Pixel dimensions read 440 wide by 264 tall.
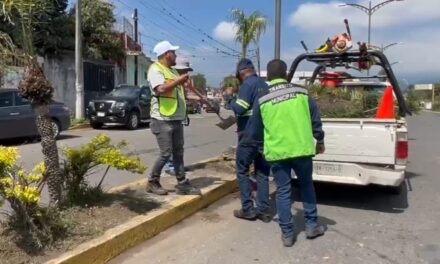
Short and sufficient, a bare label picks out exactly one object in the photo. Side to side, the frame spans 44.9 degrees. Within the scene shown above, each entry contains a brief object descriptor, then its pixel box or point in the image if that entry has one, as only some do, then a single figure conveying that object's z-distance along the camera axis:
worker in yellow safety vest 6.27
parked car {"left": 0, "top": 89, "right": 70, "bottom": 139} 13.41
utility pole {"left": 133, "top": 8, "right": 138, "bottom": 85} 33.72
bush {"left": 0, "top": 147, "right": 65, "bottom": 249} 4.22
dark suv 18.94
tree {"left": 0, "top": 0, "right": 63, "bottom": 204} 4.73
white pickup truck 6.41
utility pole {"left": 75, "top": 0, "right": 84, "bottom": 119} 19.30
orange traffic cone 7.24
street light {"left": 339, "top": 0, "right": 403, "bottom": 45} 27.86
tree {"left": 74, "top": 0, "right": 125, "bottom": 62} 24.36
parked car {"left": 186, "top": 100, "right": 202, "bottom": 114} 34.25
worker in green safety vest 5.25
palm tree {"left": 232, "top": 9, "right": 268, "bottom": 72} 26.89
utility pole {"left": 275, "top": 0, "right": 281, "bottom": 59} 9.57
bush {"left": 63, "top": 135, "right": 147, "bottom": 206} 5.35
